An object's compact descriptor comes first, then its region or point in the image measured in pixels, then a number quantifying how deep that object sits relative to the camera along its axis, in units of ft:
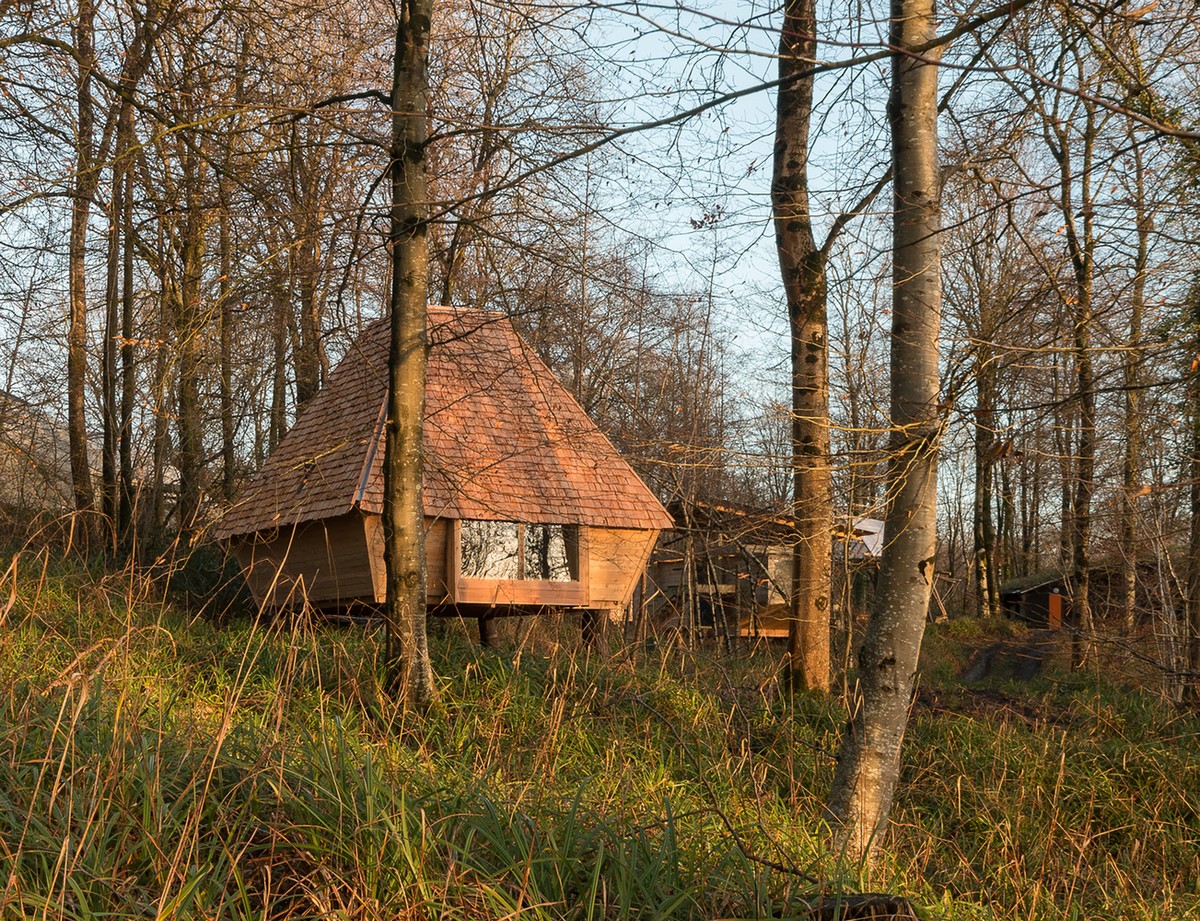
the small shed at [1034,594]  94.99
